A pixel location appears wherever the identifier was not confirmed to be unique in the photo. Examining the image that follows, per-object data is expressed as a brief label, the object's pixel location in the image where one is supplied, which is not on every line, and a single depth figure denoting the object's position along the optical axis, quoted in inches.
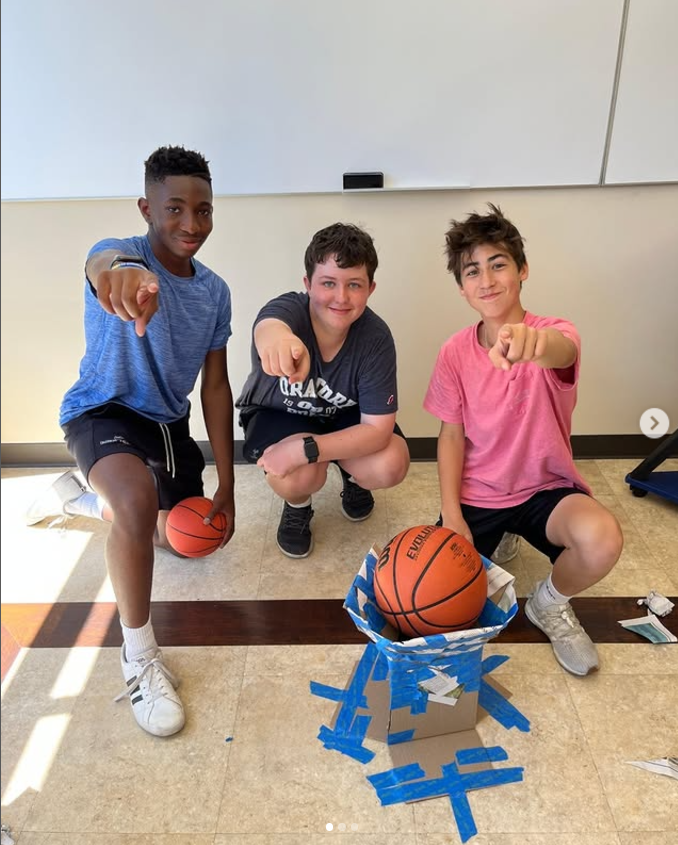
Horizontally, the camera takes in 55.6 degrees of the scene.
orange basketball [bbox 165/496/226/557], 74.1
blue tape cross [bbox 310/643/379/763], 57.4
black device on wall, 84.4
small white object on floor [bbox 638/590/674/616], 71.1
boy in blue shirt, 60.2
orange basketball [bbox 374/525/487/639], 53.9
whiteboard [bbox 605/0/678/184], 77.1
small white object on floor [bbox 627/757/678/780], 54.7
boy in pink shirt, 64.0
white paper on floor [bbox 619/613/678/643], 68.1
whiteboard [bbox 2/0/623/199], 77.5
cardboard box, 50.5
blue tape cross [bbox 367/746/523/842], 53.3
